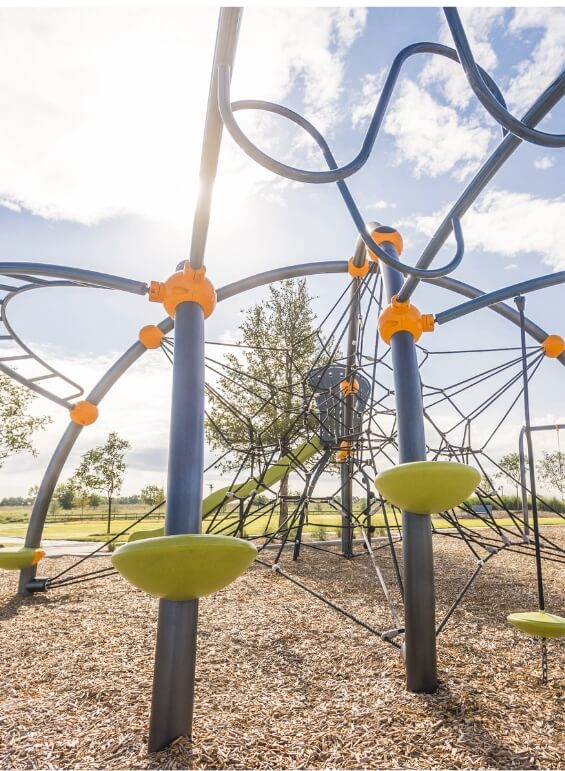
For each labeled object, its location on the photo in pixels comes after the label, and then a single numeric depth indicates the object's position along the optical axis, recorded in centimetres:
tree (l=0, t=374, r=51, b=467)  1493
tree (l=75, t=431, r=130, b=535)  1991
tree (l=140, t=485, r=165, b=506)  3111
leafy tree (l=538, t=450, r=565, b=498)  3228
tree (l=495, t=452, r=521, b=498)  3037
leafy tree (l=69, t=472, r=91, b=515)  1991
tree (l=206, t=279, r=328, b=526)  1248
